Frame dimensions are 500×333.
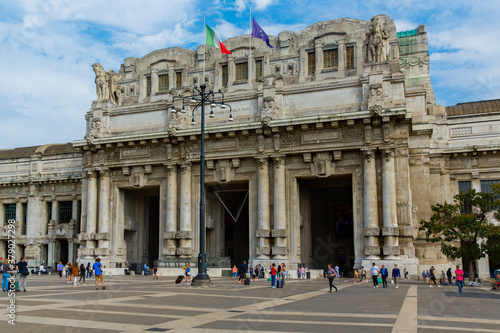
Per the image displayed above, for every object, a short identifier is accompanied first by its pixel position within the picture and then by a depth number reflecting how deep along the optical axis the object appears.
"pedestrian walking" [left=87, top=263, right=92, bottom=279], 38.70
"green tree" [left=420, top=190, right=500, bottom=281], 33.47
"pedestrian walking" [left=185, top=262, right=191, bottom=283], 30.90
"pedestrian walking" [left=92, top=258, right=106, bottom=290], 25.23
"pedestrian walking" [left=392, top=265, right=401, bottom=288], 28.35
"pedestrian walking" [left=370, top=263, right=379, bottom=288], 28.46
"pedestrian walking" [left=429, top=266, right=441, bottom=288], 30.50
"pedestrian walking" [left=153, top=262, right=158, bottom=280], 35.60
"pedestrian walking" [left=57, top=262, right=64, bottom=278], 39.99
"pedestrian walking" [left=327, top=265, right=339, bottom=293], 24.12
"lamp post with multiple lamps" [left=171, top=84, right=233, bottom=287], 26.36
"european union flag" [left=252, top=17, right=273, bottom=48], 44.86
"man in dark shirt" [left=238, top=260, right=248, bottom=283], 31.68
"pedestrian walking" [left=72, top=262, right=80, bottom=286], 28.34
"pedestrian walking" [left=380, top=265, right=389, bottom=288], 28.12
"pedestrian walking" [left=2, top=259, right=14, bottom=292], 21.73
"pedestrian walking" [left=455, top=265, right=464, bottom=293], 25.30
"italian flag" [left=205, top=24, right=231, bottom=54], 43.94
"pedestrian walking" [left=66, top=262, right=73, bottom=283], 31.78
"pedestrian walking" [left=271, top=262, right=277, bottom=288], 26.66
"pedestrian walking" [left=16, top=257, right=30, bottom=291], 22.15
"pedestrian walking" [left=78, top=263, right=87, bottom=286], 29.05
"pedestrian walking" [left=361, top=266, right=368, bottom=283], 35.50
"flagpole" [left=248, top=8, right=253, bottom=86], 48.22
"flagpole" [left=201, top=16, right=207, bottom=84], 48.47
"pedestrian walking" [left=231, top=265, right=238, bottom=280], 38.53
